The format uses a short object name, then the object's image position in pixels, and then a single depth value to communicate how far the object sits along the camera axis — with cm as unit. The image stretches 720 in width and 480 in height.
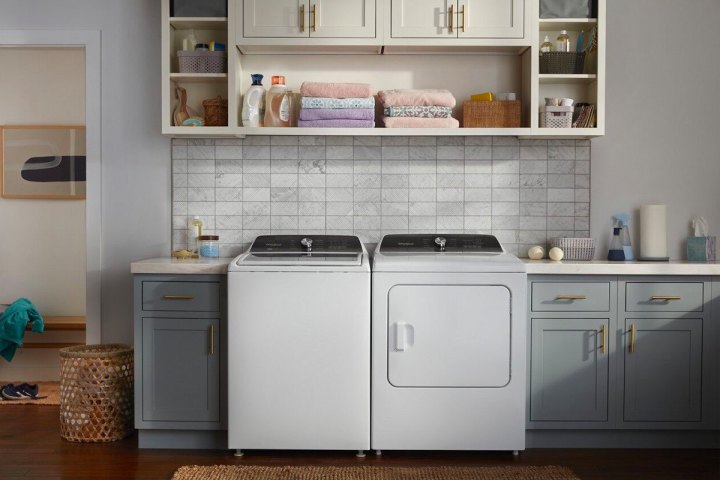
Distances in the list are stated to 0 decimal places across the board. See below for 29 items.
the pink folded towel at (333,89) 355
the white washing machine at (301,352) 319
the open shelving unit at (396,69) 353
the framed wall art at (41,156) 495
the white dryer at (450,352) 319
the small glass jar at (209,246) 372
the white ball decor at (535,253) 364
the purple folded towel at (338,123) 355
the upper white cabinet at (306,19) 351
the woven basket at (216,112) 362
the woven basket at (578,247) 366
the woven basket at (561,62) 358
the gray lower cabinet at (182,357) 332
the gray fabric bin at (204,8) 357
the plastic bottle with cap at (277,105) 362
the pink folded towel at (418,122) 354
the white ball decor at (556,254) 354
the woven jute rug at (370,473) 295
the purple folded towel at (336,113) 354
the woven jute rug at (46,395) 414
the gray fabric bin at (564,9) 356
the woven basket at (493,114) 360
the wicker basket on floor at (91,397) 345
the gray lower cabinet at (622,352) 334
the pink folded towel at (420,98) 355
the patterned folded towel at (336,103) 354
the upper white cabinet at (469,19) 351
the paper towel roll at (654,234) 373
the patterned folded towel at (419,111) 355
